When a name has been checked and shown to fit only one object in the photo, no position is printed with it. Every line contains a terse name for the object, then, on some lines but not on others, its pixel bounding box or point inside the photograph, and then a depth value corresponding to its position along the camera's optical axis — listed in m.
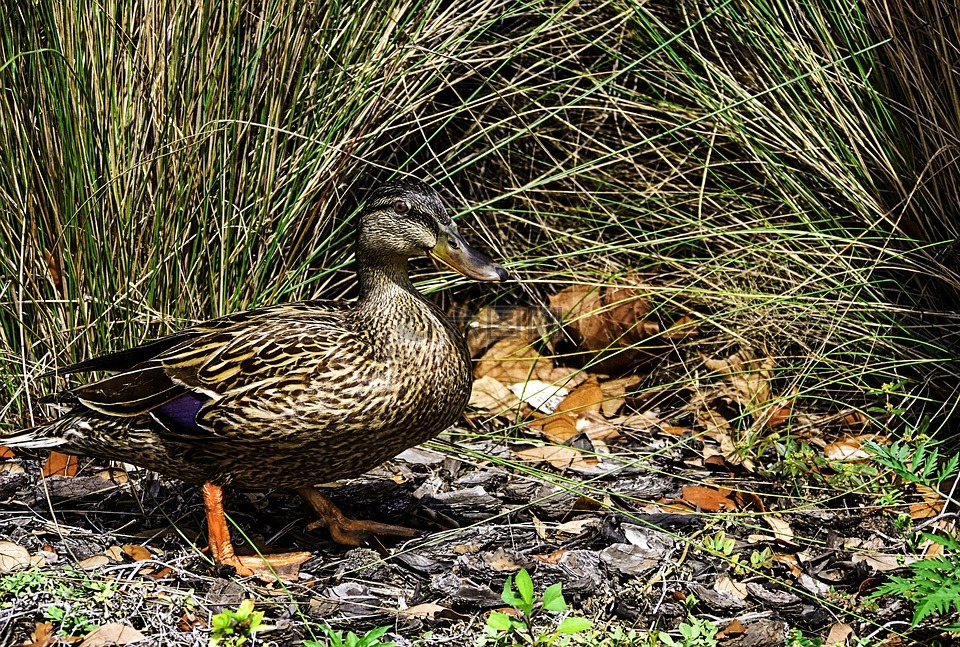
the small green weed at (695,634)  6.18
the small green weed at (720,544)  7.01
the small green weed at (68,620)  6.07
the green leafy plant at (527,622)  5.53
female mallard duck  6.56
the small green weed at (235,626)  5.80
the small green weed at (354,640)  5.46
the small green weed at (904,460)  6.40
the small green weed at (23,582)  6.24
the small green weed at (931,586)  5.50
